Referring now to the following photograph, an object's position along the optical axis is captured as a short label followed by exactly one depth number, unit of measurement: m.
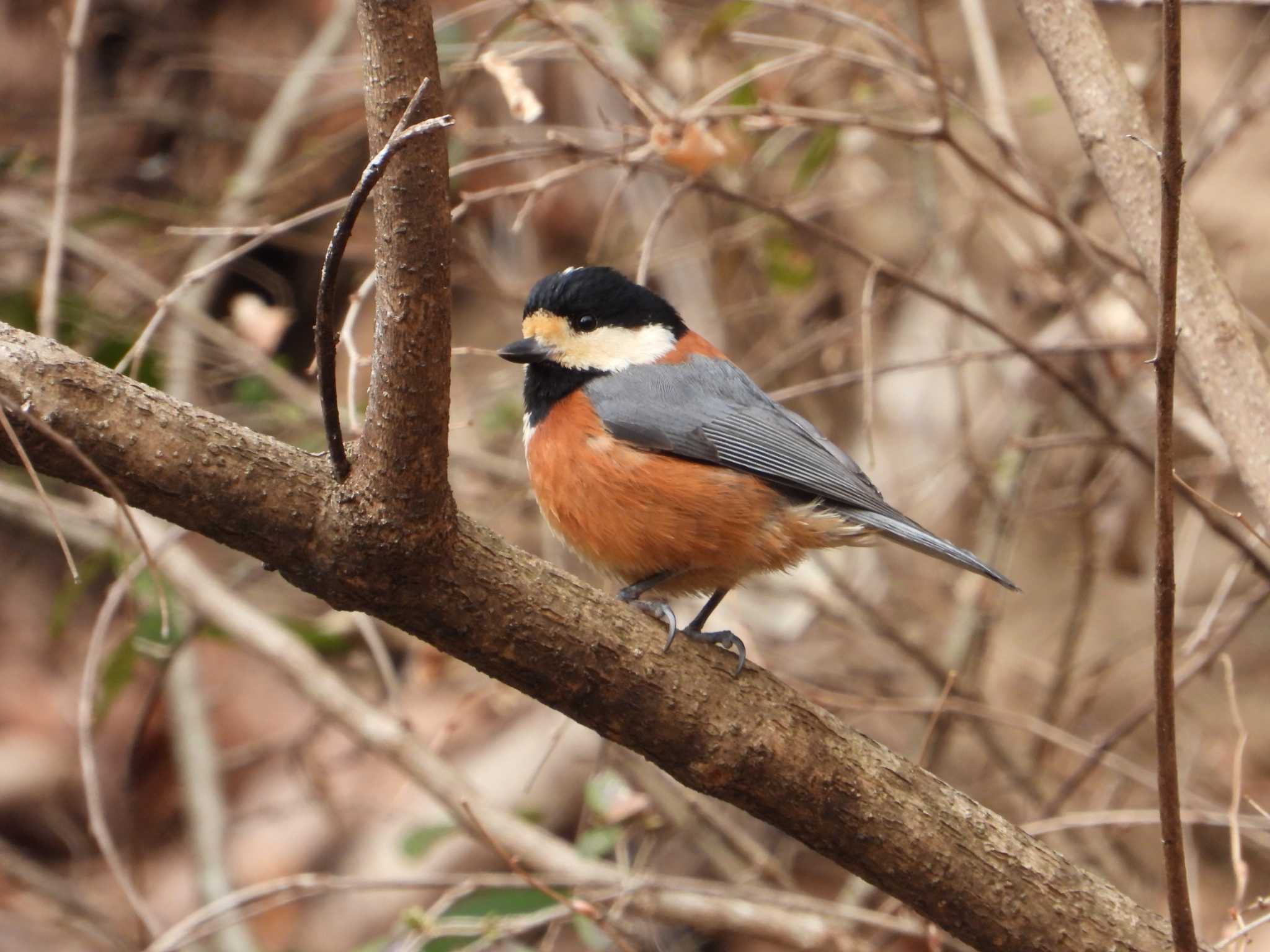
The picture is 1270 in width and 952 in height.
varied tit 6.02
